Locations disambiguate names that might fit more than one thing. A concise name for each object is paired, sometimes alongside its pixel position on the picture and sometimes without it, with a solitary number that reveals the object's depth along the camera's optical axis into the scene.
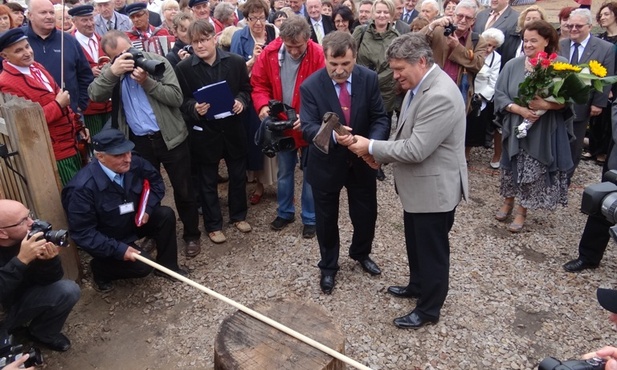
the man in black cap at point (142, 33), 6.32
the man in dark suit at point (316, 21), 7.04
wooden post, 3.81
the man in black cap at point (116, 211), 3.94
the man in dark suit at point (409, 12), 8.54
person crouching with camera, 3.16
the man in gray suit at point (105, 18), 7.42
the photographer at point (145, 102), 4.20
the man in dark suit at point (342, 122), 3.72
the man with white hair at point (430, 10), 7.17
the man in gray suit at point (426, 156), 3.21
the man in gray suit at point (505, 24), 6.83
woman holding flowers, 4.76
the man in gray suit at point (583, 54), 5.60
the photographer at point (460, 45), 5.77
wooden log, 2.71
